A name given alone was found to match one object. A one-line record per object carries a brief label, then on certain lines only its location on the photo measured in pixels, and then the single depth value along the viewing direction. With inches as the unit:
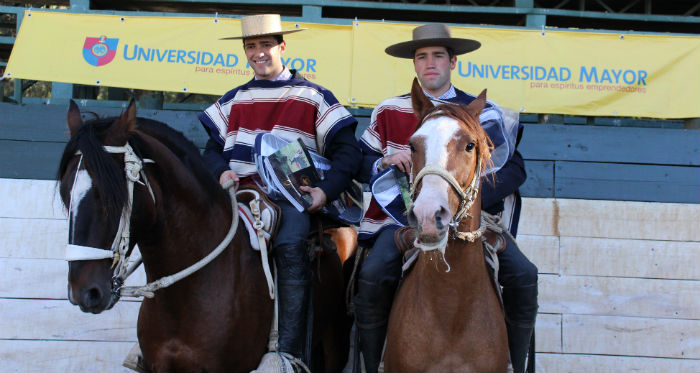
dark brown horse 113.7
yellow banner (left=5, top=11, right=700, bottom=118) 230.5
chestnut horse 117.0
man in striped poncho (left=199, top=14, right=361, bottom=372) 168.6
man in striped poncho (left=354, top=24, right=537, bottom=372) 144.3
